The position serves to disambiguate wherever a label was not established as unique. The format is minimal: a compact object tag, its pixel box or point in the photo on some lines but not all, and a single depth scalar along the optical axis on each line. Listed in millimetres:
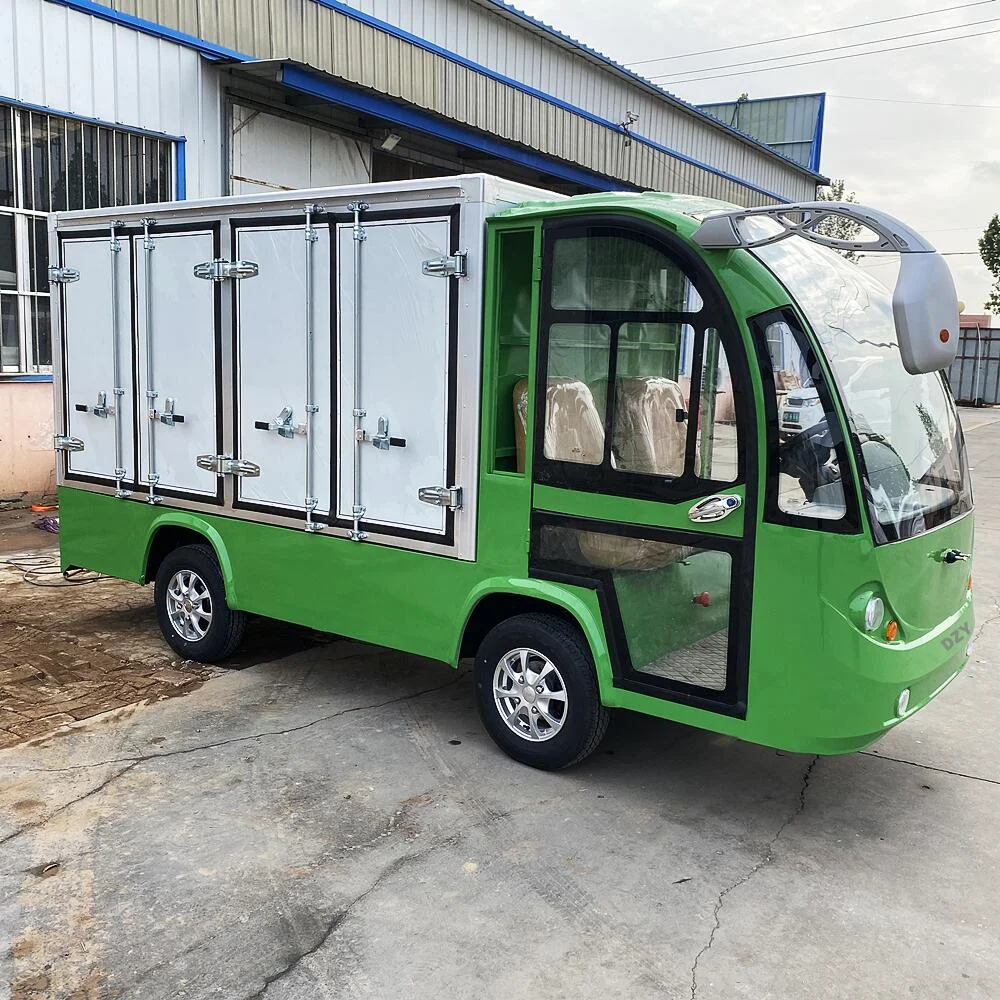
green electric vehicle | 4027
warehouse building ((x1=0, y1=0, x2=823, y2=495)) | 10164
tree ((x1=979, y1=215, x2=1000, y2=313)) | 37406
